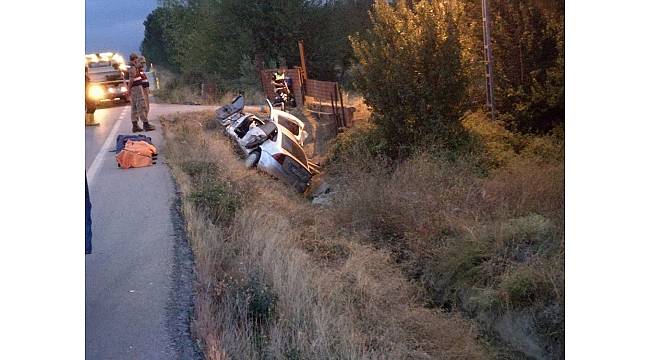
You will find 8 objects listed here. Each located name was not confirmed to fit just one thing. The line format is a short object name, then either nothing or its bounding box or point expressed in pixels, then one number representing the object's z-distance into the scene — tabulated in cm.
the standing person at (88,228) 507
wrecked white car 1334
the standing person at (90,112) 1888
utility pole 1468
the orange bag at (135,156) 1181
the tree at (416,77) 1378
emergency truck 2494
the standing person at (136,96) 1525
